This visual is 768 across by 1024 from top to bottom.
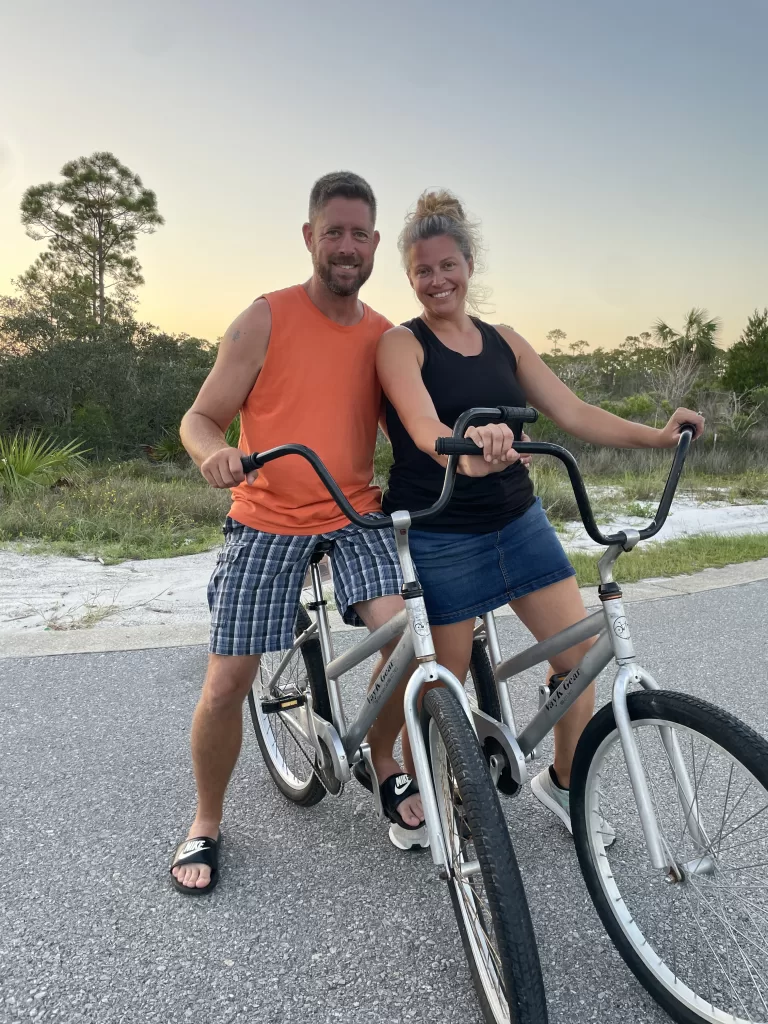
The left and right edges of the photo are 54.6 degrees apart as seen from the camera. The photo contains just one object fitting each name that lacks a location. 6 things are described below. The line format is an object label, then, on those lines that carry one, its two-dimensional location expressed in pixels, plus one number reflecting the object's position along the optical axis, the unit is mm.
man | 2307
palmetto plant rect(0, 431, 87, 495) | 9539
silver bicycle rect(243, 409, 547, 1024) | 1499
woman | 2291
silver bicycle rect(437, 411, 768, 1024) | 1658
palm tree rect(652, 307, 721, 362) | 43500
